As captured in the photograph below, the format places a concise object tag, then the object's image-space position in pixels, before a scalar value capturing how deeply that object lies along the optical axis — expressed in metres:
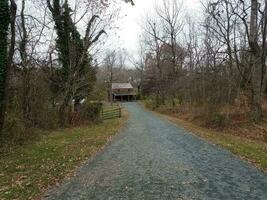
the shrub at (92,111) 28.38
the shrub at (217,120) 21.61
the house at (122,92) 90.88
